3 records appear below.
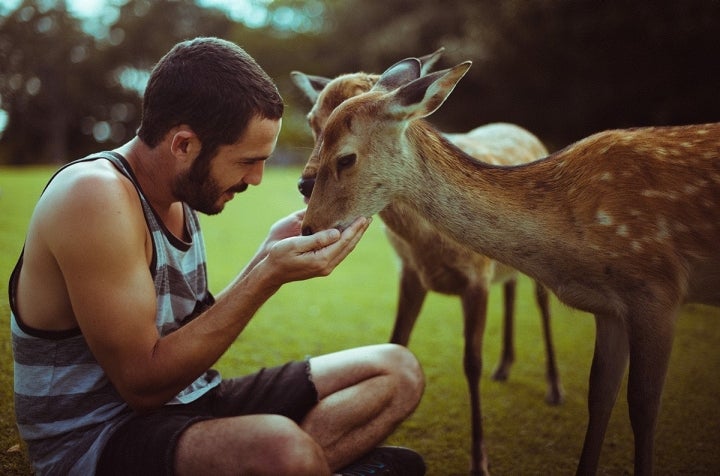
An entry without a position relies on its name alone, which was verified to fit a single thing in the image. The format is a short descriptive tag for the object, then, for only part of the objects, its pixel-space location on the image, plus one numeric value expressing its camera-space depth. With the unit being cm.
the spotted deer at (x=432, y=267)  352
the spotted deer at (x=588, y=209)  264
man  201
